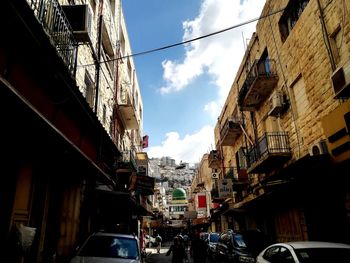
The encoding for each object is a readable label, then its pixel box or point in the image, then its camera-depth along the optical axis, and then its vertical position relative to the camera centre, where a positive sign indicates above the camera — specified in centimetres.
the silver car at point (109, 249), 707 -15
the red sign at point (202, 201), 4238 +499
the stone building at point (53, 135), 553 +221
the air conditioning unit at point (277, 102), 1516 +626
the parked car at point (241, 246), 1147 -30
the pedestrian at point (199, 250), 1305 -42
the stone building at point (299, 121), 1085 +474
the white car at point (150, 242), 4072 -10
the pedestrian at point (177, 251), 1228 -40
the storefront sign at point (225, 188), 2162 +339
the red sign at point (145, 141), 3869 +1197
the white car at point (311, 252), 600 -33
